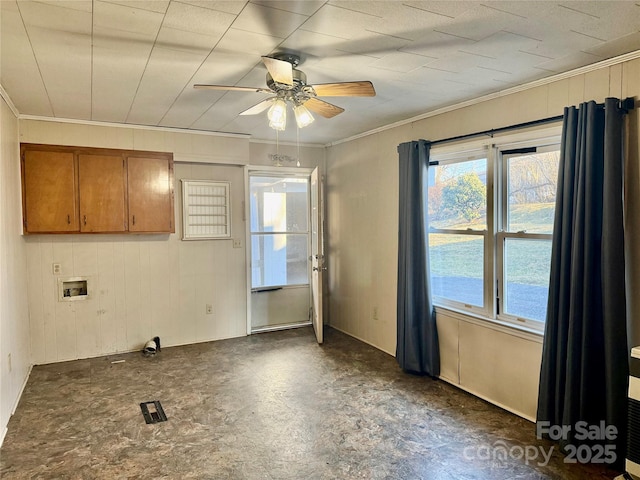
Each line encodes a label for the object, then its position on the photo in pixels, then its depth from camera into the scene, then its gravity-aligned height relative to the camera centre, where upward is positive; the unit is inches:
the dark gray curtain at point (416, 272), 149.9 -15.7
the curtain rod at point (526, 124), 95.7 +29.4
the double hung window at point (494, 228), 119.2 +0.0
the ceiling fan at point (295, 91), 89.9 +33.7
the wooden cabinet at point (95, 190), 156.6 +18.2
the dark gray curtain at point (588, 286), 94.3 -14.2
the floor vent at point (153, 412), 121.1 -53.8
